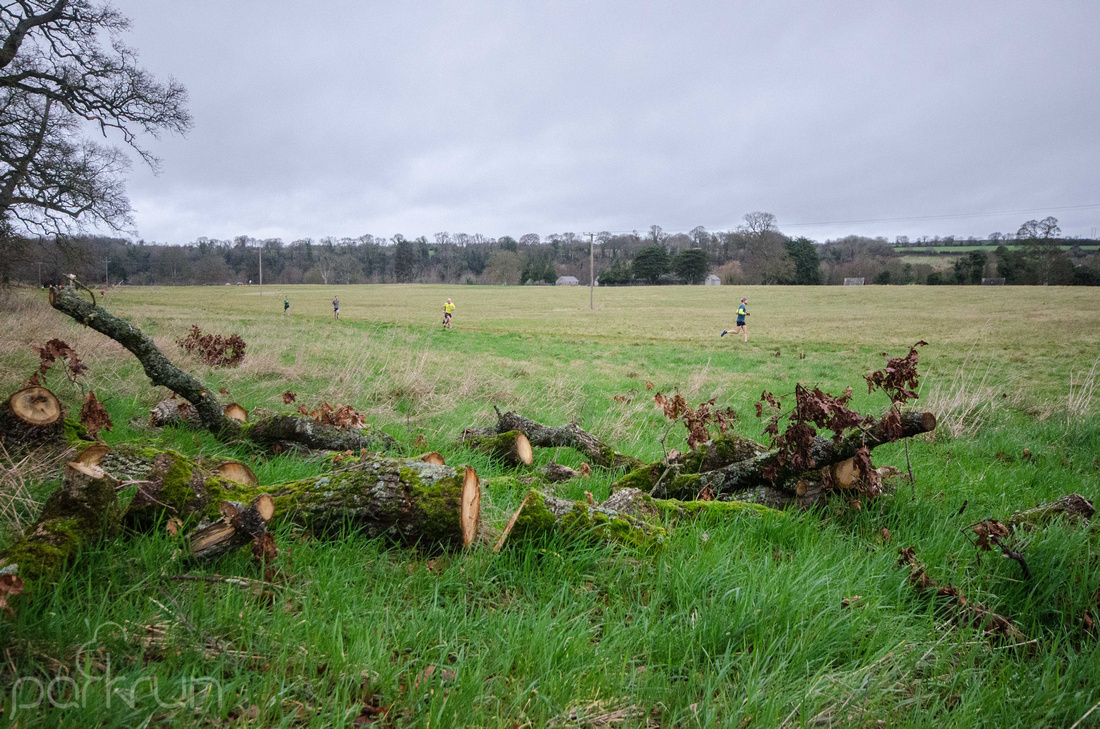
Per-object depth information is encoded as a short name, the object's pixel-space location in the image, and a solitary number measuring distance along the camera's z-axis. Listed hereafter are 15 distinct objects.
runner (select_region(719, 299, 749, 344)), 26.73
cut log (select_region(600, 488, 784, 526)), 3.44
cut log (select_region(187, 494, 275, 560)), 2.29
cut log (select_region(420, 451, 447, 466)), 3.87
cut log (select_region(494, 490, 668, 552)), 2.87
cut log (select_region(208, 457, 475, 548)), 2.79
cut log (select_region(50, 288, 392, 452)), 4.58
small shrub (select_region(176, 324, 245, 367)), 10.20
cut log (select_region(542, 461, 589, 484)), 4.62
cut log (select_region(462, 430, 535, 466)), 4.96
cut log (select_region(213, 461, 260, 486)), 3.29
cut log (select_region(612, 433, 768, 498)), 4.37
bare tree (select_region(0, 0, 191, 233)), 17.19
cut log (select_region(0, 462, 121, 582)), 2.05
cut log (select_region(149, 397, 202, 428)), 5.16
